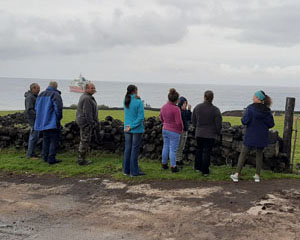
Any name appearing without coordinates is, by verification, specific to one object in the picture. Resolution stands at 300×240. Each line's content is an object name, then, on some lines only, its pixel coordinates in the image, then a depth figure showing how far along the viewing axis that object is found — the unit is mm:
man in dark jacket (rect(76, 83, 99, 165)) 8812
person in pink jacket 8219
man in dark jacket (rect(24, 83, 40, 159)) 9898
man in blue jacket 9281
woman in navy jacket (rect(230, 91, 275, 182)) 7574
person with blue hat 8750
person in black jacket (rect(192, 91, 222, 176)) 8071
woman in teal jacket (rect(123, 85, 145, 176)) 8047
